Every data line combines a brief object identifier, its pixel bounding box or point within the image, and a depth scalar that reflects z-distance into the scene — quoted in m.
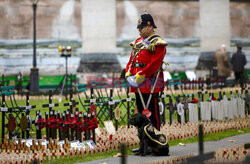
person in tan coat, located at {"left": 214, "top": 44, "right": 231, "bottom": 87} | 53.78
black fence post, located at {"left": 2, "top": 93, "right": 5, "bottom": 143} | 19.97
